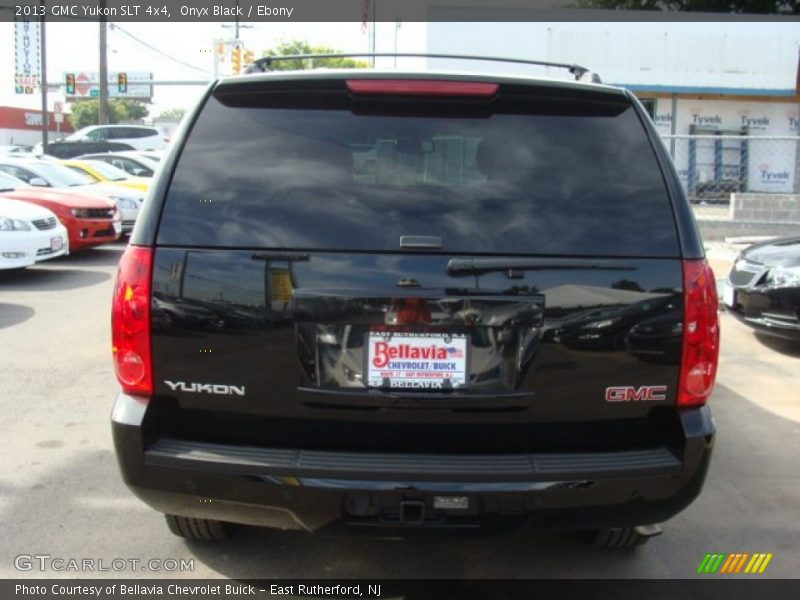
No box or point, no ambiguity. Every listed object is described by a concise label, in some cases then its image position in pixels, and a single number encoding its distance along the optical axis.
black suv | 2.58
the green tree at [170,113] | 130.56
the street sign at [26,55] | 36.62
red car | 11.82
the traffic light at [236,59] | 29.80
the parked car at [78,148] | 27.25
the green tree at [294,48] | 55.74
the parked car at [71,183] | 14.00
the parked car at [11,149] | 30.35
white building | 22.17
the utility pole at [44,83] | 33.26
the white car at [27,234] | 9.81
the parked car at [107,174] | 15.16
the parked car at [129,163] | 19.09
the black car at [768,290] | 6.86
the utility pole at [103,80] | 29.88
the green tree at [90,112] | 96.94
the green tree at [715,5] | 20.73
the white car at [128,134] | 31.41
